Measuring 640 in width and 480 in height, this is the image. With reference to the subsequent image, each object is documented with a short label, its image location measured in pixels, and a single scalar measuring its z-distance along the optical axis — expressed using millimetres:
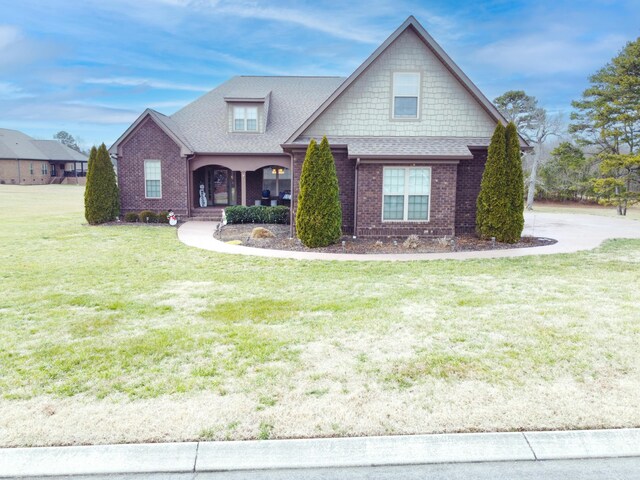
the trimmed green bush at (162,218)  21125
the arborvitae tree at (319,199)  14098
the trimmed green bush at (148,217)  21078
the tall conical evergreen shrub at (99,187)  20141
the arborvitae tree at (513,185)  14617
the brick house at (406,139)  15266
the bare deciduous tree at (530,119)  35188
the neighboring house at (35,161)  54594
